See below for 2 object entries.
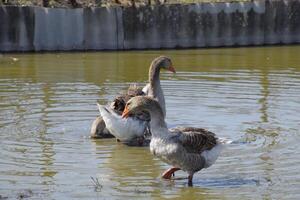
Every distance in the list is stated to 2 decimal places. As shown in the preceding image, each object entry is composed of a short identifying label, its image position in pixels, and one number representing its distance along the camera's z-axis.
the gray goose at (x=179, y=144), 10.45
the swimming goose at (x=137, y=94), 13.03
